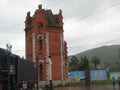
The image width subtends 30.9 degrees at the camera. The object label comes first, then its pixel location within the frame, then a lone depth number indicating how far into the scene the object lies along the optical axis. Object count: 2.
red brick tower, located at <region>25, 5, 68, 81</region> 41.77
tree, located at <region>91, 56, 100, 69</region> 94.90
